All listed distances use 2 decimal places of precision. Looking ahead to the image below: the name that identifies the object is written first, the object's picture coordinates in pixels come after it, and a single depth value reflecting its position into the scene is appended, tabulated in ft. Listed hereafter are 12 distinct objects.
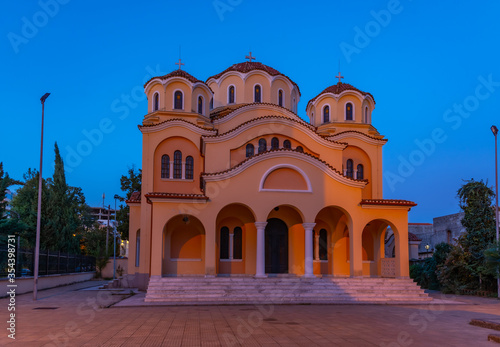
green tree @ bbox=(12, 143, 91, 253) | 114.21
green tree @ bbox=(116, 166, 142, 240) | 142.72
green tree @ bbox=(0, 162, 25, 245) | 86.89
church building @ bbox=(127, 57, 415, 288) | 78.64
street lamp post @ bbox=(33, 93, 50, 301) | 70.03
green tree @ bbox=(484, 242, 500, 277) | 73.51
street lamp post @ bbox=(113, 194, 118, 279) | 136.67
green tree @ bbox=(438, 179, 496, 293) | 82.84
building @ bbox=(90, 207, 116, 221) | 487.61
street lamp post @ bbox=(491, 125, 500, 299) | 79.03
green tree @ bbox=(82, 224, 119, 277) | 160.24
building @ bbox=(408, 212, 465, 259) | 124.28
